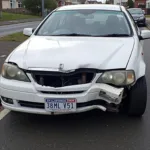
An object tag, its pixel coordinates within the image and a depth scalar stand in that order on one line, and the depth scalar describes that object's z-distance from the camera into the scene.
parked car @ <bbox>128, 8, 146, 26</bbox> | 24.73
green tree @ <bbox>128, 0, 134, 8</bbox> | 63.53
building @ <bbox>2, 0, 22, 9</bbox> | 77.19
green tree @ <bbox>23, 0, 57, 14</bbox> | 58.84
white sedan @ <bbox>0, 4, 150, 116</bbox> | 3.94
